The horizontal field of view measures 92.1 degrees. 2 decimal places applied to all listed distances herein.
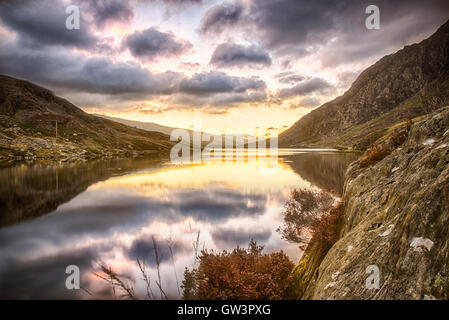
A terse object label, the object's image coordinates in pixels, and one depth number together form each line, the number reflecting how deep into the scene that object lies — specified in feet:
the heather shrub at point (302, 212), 63.90
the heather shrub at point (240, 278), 29.99
